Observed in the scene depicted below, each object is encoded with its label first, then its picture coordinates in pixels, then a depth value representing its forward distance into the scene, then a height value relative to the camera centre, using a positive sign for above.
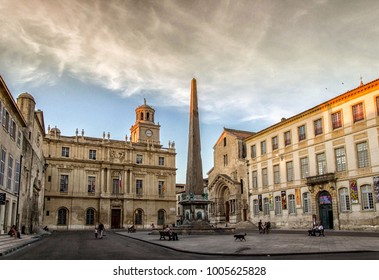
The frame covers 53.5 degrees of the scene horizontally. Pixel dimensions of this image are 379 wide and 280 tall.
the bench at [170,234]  21.21 -1.16
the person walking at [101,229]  26.64 -1.00
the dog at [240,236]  20.01 -1.22
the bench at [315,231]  24.00 -1.28
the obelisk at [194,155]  27.66 +4.35
